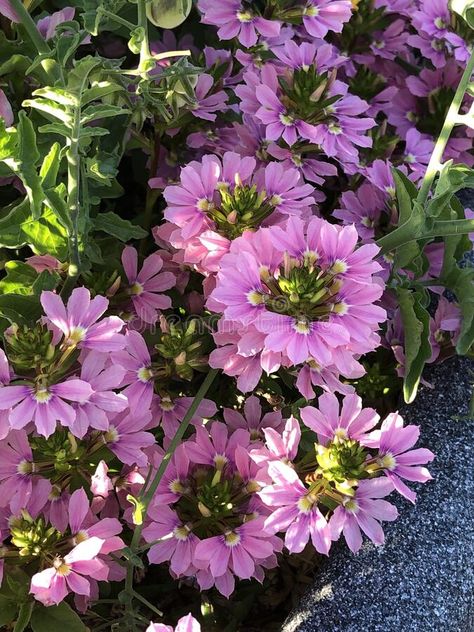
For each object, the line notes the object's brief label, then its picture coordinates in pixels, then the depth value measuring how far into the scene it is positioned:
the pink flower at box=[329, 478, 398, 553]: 0.24
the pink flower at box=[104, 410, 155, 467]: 0.25
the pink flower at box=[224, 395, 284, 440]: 0.28
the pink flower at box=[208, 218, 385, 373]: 0.23
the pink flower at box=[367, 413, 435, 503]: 0.25
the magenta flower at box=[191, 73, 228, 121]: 0.31
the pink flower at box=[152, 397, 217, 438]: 0.27
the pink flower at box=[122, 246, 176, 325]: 0.29
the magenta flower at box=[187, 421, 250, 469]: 0.27
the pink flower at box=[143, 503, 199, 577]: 0.26
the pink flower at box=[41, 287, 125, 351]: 0.24
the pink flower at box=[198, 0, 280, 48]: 0.32
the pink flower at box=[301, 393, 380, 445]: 0.25
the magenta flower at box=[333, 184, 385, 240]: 0.33
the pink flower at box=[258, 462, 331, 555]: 0.24
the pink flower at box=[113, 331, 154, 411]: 0.26
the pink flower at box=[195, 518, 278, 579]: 0.25
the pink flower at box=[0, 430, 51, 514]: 0.25
